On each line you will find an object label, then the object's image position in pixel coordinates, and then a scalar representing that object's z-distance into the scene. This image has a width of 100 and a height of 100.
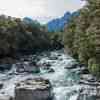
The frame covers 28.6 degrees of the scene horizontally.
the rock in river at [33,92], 14.29
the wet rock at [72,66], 24.74
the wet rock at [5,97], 13.29
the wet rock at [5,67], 25.90
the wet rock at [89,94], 14.03
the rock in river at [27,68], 24.05
